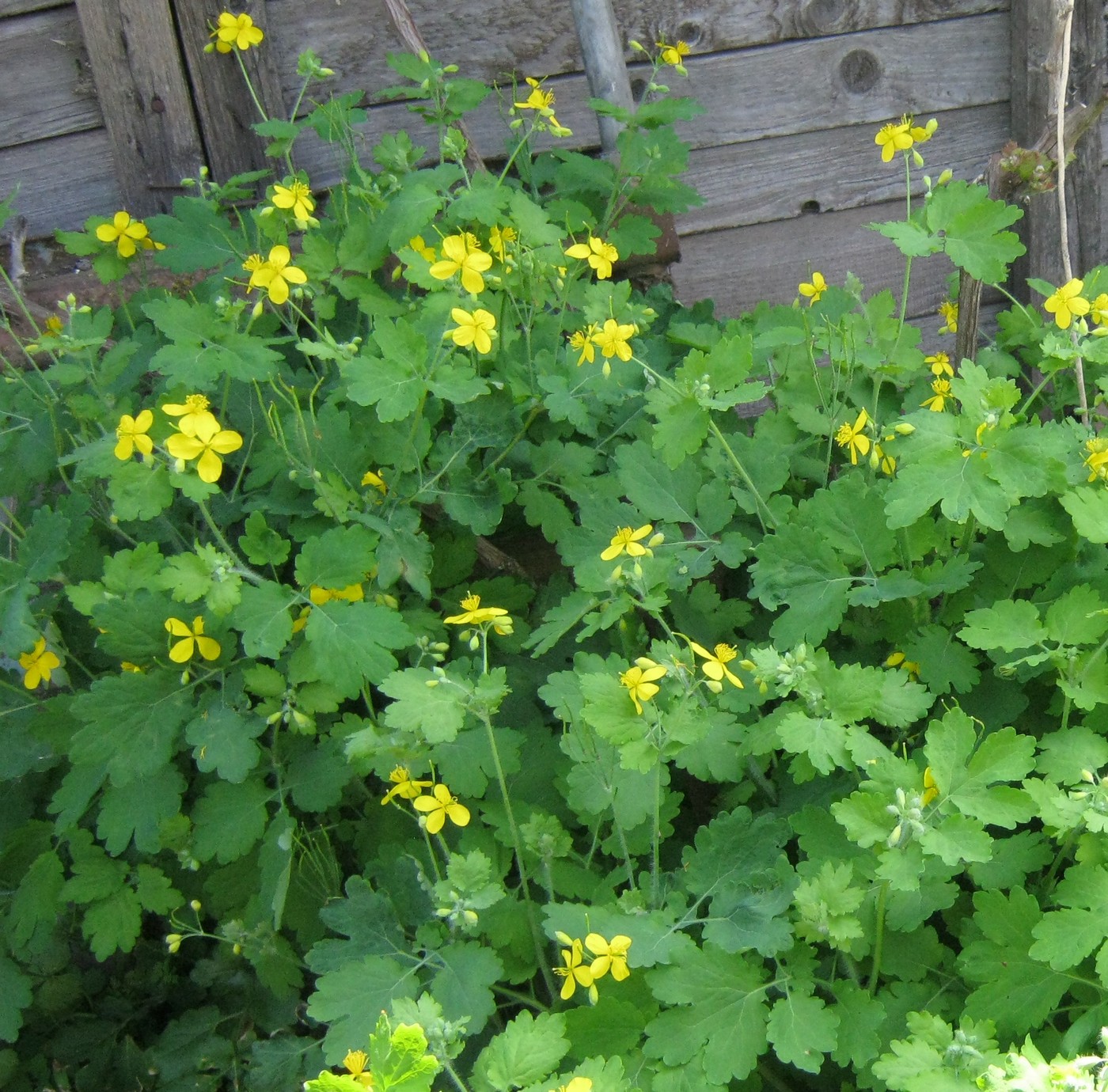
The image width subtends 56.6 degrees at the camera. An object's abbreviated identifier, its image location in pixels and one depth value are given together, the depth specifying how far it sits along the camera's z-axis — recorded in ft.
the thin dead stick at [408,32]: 7.52
